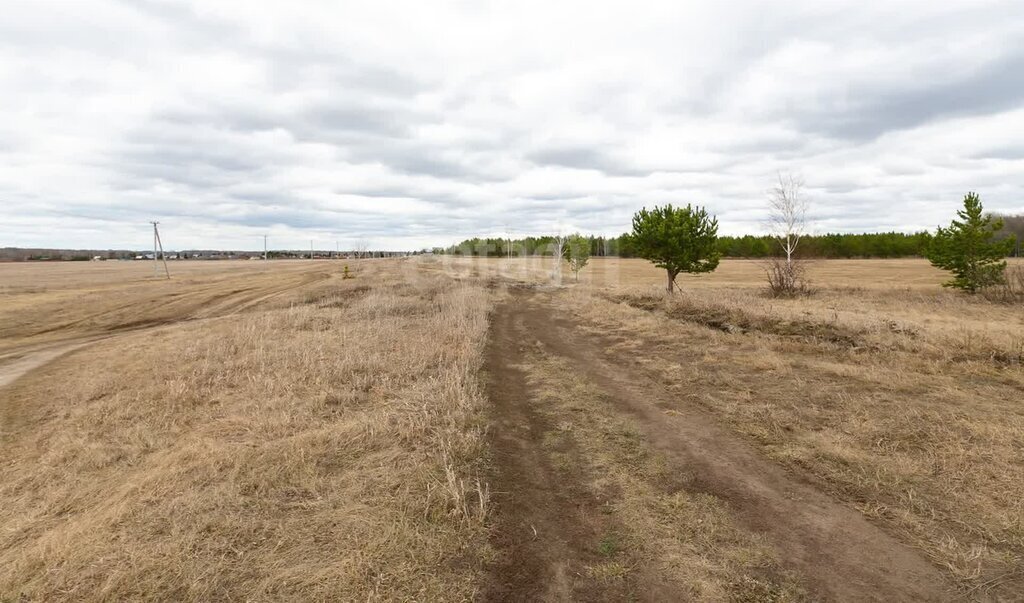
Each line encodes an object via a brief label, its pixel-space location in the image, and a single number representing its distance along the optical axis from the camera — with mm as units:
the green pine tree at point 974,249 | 28766
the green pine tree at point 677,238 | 29828
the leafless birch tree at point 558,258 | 50400
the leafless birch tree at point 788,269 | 32781
